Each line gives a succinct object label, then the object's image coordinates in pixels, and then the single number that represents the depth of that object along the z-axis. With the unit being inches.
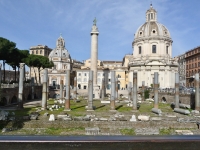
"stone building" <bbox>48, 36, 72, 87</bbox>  2842.0
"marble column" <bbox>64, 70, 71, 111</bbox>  913.5
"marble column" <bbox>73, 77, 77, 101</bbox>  1567.9
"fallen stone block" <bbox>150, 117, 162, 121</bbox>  664.4
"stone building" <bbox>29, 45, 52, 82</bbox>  4071.1
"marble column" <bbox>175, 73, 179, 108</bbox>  1006.7
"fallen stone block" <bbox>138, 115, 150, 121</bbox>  664.8
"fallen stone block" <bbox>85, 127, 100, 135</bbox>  545.2
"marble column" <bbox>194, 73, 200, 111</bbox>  915.4
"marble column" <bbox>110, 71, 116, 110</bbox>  932.0
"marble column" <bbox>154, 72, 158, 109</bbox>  963.6
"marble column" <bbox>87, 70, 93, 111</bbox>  927.0
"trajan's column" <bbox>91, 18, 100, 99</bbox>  1684.3
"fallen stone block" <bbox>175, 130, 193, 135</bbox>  562.6
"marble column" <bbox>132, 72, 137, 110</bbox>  925.0
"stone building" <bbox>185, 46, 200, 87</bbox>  2529.5
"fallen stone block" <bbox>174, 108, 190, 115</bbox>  856.0
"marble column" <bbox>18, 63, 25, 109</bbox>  917.2
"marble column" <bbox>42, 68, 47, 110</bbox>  936.3
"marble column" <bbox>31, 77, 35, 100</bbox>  1608.8
